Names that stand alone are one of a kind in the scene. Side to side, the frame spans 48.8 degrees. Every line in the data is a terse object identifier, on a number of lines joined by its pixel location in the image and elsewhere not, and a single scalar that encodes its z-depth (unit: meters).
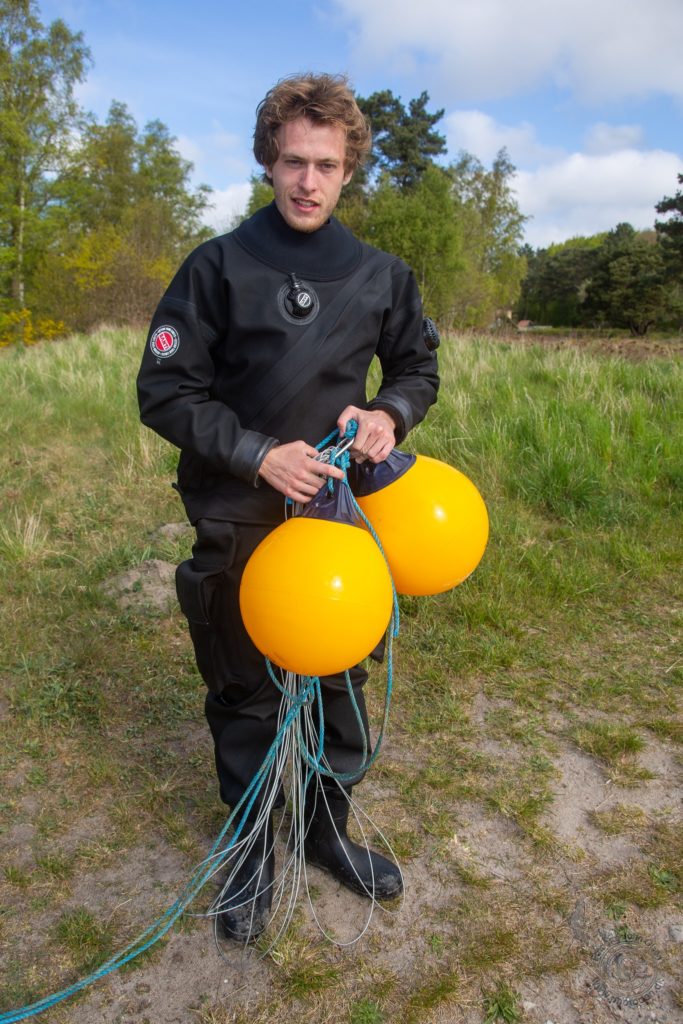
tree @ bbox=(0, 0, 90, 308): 25.27
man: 1.76
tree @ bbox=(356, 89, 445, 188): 36.47
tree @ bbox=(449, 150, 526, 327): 34.56
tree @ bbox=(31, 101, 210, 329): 21.19
